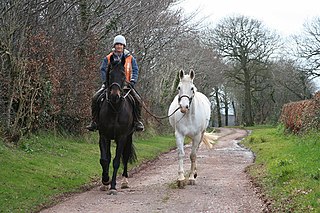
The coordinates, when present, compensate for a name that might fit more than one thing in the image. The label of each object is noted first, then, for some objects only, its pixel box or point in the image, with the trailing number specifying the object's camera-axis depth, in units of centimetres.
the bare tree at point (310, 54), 4906
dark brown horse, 1027
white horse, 1144
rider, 1092
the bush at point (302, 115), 1819
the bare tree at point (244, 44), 6038
